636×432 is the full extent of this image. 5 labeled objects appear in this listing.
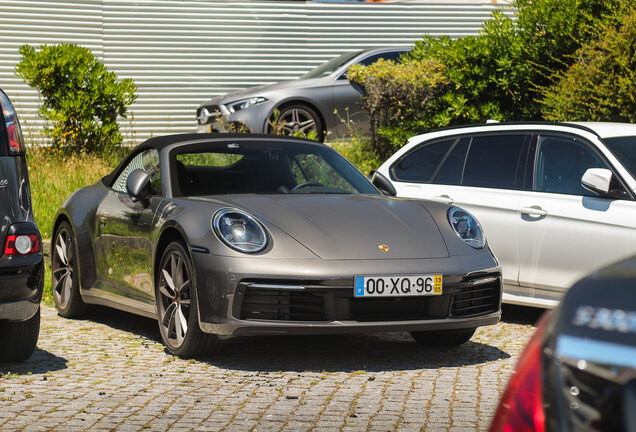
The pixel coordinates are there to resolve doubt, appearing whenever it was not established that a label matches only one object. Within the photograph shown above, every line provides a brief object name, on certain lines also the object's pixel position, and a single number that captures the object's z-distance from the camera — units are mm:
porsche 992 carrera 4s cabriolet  5781
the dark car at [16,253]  5602
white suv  7102
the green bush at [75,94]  14695
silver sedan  15245
